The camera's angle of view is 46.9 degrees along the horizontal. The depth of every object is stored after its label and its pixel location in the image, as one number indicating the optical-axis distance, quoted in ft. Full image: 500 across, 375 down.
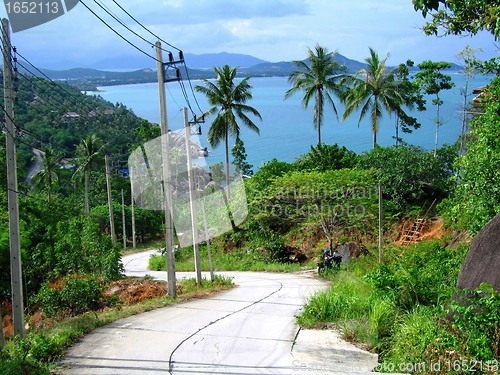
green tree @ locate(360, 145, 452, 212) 99.55
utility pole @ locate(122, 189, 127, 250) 157.52
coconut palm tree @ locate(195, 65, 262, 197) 132.57
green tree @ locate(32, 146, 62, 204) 149.25
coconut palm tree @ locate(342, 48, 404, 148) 128.16
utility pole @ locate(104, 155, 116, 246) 133.62
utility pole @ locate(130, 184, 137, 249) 157.69
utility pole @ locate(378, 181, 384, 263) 62.01
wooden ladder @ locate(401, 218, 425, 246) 92.58
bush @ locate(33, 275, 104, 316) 48.93
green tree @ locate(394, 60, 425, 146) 132.46
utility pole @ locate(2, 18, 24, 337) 37.37
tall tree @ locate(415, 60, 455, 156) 130.00
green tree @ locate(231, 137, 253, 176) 153.00
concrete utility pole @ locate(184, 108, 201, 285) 63.77
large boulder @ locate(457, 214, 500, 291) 28.14
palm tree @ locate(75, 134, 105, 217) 147.54
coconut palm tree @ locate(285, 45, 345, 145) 135.13
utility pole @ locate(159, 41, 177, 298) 50.01
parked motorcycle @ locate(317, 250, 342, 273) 72.18
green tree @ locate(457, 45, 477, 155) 83.44
